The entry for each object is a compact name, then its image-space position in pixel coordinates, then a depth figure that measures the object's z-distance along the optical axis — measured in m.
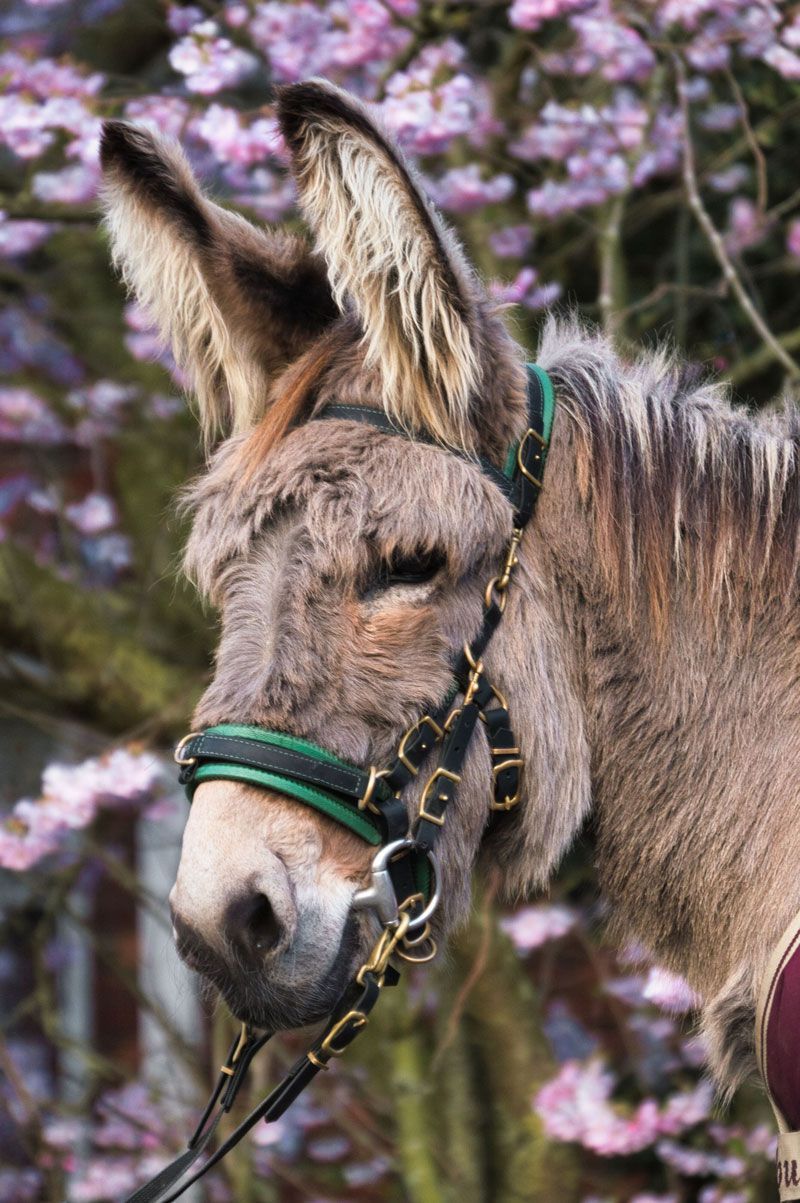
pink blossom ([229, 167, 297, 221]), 8.30
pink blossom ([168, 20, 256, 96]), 7.54
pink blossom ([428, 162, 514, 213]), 7.93
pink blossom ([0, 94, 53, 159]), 7.60
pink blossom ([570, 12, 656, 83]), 7.81
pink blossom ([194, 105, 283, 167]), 7.53
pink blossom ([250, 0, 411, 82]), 7.88
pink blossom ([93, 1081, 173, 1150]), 9.16
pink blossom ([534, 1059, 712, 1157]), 7.53
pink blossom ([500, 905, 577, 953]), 8.37
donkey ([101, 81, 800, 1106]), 4.19
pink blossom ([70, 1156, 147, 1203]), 9.37
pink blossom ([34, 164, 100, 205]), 8.20
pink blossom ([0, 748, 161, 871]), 7.67
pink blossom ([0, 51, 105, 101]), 8.09
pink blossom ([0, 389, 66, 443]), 10.44
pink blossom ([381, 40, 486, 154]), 7.26
